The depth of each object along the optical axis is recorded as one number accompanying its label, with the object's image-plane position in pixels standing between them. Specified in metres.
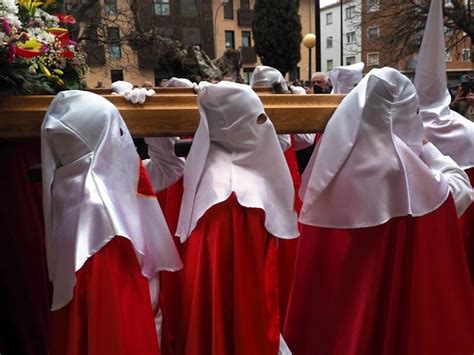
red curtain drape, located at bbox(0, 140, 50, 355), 2.00
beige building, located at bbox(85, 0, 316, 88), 16.03
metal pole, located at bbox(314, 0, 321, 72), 7.30
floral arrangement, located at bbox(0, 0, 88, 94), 1.65
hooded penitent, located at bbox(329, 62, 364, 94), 5.05
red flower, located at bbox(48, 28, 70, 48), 1.98
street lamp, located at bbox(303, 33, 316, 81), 13.45
